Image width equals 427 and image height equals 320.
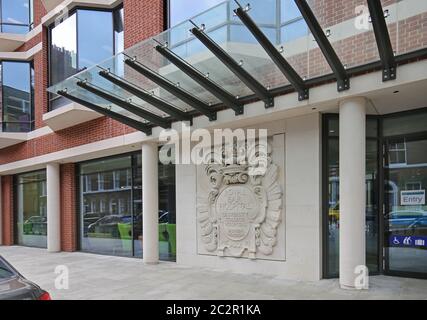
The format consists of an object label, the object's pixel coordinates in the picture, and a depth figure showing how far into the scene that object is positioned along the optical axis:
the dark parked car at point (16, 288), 3.63
